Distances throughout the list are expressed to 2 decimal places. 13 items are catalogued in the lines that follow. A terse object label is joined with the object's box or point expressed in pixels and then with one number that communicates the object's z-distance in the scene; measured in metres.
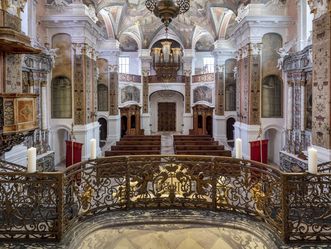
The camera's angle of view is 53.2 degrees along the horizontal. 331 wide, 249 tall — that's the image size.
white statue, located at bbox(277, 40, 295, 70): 12.52
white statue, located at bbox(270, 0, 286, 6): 13.16
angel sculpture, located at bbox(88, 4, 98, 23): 14.06
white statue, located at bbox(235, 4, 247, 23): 13.87
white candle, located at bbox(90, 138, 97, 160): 5.65
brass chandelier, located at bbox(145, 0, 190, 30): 6.64
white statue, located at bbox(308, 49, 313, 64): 10.35
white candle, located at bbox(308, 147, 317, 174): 4.49
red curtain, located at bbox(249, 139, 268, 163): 11.87
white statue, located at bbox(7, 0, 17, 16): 7.68
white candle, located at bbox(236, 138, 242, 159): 5.73
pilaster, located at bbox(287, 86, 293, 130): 12.41
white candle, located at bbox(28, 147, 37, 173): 4.57
